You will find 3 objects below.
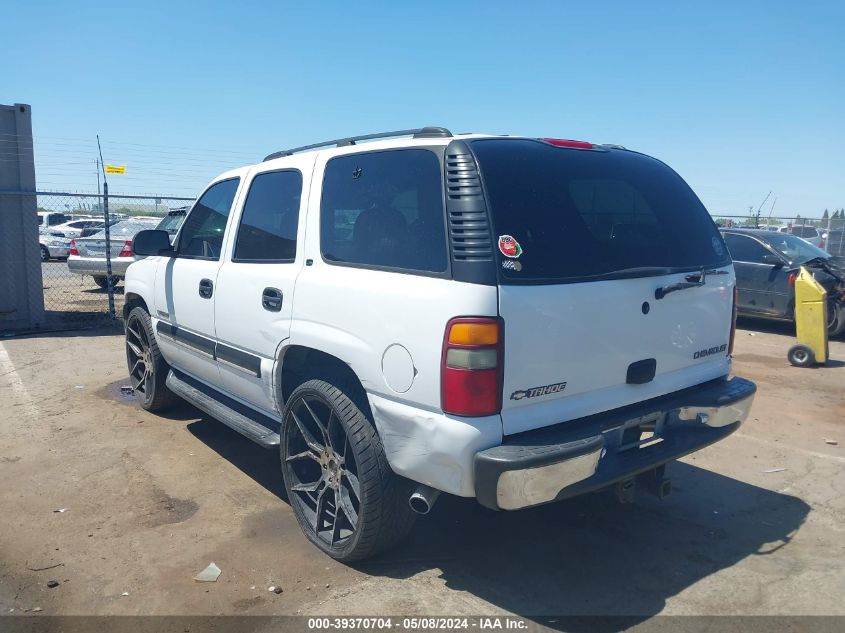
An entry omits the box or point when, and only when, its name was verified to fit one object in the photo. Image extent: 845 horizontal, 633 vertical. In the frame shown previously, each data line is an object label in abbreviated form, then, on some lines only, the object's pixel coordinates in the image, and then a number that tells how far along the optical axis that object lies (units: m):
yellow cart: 8.25
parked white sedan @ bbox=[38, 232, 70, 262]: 23.92
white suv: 2.79
